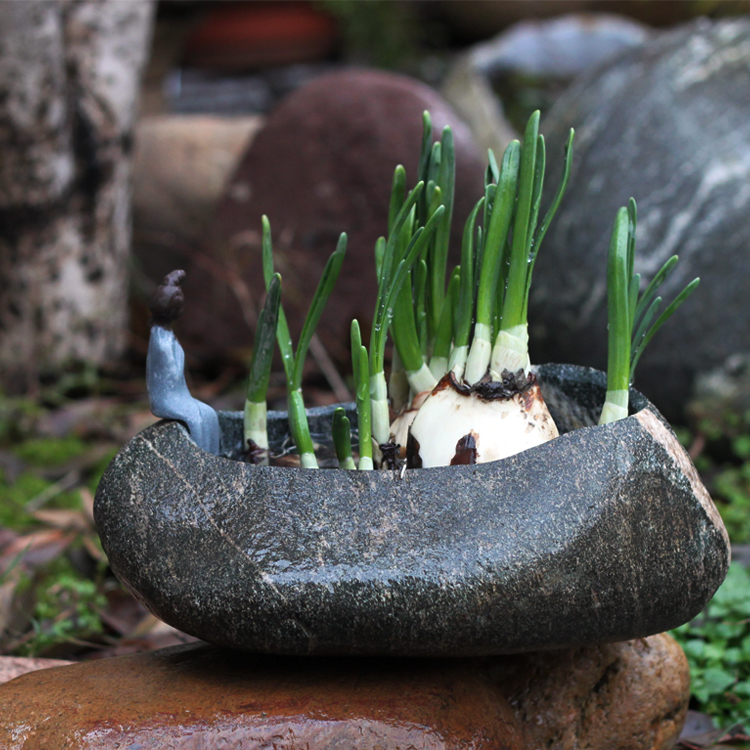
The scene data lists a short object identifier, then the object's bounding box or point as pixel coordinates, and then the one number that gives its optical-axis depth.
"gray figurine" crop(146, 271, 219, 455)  1.08
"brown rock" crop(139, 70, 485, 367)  1.93
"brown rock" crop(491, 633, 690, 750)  1.10
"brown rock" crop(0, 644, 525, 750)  1.02
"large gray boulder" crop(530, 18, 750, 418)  1.51
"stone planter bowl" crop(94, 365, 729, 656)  1.02
